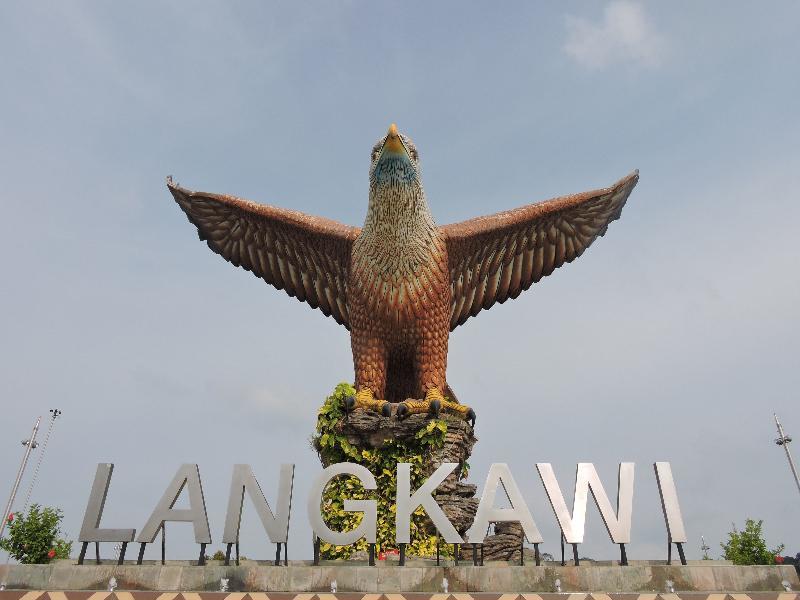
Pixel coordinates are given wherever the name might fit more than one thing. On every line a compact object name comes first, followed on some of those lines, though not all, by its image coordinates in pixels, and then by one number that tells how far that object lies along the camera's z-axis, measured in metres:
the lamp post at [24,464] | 18.55
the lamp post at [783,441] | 19.20
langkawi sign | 8.05
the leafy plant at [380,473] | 10.48
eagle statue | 11.41
